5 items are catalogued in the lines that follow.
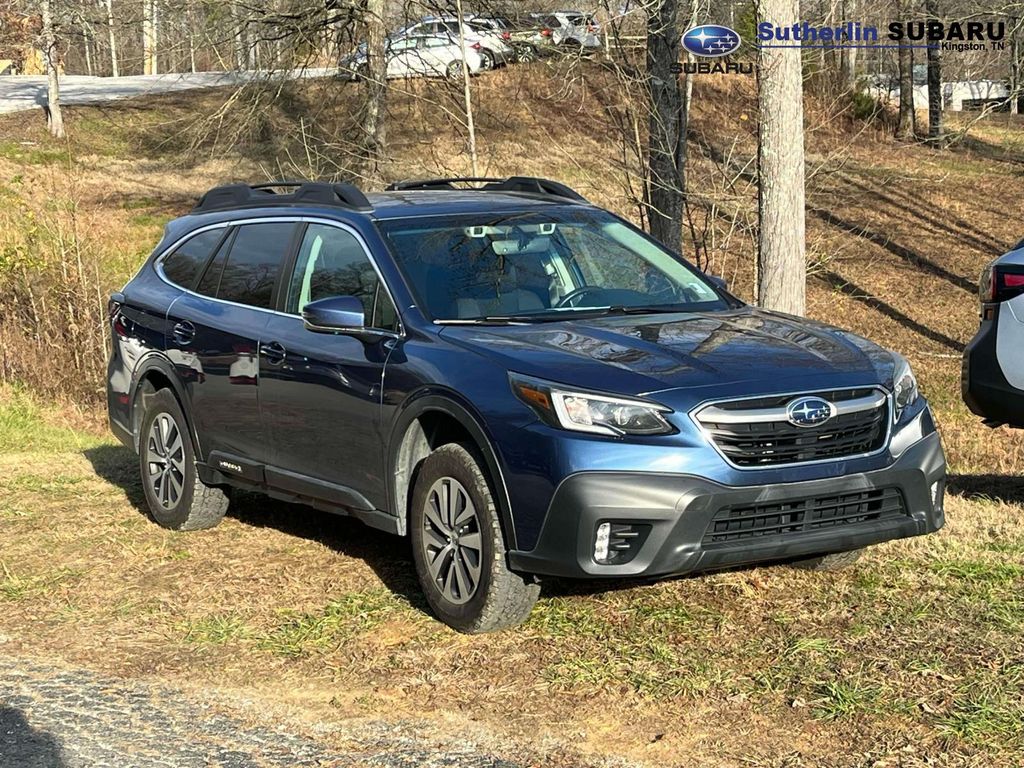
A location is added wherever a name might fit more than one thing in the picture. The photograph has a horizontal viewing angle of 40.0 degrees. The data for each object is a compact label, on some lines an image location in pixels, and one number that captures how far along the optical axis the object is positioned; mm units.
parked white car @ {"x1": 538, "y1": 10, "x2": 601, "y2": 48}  14242
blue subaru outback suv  5051
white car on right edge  7027
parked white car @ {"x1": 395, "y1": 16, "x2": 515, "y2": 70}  18228
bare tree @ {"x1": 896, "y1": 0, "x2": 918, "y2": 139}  34938
